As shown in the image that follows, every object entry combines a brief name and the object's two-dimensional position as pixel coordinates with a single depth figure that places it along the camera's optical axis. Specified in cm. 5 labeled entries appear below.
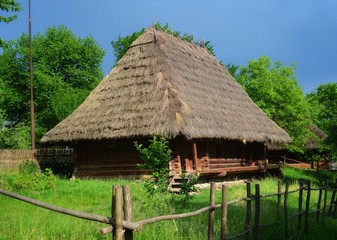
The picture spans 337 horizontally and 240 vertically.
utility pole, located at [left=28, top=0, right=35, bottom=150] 2511
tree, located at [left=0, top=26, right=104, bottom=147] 3628
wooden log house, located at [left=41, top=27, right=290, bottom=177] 1580
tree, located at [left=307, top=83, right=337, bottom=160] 2066
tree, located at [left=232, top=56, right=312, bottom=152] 2859
